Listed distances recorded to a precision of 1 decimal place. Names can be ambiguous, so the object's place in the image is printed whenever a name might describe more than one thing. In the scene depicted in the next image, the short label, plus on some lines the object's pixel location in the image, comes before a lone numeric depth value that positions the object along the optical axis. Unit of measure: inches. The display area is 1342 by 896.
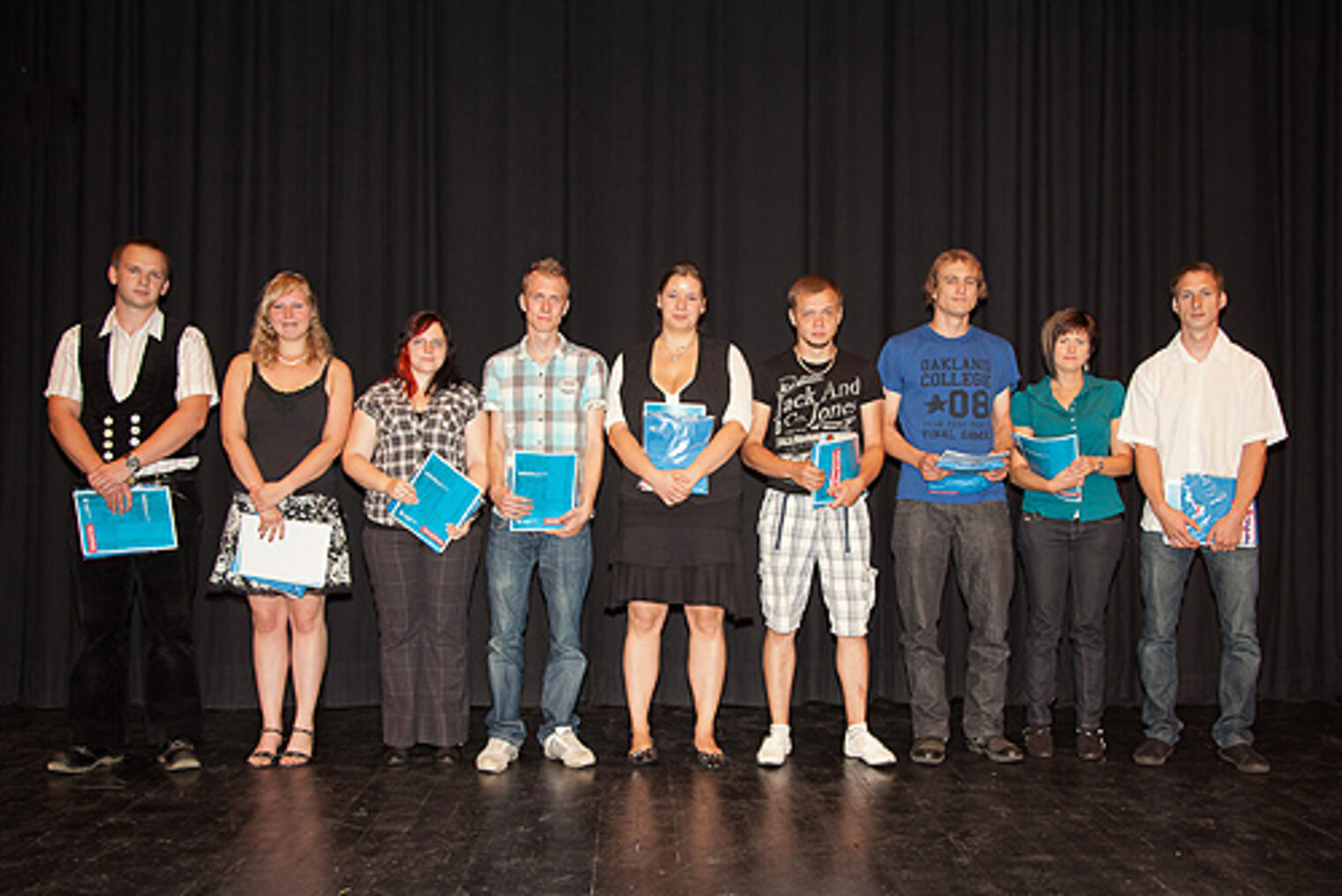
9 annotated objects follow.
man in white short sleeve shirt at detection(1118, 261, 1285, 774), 152.8
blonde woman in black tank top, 149.6
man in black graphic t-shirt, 150.1
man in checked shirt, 151.3
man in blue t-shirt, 154.4
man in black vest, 149.4
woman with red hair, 150.2
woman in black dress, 146.7
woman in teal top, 158.1
